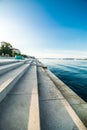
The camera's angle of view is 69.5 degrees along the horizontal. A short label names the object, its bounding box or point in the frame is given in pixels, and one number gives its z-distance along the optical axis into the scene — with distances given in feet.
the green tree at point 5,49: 89.46
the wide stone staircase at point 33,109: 4.49
